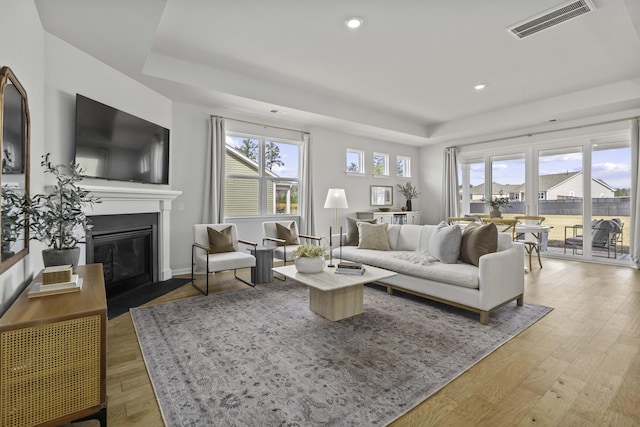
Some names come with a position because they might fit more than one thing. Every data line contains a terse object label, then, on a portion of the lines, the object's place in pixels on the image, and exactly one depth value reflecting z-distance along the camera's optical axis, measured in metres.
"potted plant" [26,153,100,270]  1.90
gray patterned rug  1.63
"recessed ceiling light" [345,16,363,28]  2.91
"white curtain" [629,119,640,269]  4.93
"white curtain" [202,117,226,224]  4.71
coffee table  2.69
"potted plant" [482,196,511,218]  5.36
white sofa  2.75
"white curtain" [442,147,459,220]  7.25
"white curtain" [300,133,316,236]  5.74
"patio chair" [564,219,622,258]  5.38
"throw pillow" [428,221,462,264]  3.27
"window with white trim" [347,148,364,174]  6.68
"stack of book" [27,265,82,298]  1.63
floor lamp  5.21
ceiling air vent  2.72
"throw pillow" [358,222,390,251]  4.22
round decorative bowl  2.91
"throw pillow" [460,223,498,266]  3.11
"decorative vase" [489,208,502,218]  5.36
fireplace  3.33
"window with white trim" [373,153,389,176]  7.20
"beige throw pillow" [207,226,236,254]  4.04
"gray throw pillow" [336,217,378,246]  4.50
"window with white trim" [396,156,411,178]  7.77
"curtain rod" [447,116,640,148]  5.10
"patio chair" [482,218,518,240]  4.64
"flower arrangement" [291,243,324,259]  2.93
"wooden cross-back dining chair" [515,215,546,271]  5.04
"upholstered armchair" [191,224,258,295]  3.65
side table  4.09
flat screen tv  3.06
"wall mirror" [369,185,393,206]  7.10
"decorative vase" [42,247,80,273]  1.92
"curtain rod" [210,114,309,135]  4.80
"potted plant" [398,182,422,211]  7.57
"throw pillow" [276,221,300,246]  4.78
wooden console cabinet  1.25
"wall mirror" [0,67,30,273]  1.61
